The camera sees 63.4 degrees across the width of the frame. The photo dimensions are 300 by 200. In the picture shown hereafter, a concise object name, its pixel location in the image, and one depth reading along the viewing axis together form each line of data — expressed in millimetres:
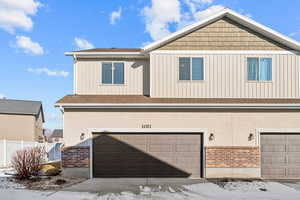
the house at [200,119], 11117
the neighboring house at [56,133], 61906
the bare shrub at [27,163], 10664
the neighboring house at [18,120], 28523
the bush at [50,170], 11484
